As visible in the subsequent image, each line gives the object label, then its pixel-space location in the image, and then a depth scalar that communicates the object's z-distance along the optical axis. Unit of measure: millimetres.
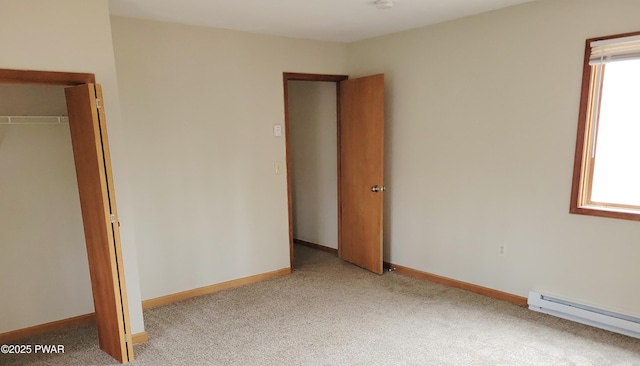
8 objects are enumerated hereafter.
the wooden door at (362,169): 3818
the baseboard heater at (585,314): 2695
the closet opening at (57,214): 2322
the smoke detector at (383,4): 2713
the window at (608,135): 2654
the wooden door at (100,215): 2266
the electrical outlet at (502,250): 3283
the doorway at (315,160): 4496
